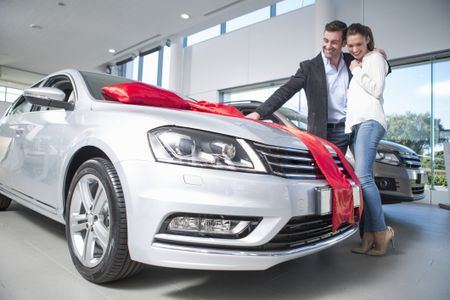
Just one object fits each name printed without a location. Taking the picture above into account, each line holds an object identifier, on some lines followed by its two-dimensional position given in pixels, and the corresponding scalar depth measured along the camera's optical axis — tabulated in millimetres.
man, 2051
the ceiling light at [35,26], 8844
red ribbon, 1384
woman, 1809
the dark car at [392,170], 2783
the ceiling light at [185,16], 7883
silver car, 1104
